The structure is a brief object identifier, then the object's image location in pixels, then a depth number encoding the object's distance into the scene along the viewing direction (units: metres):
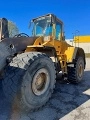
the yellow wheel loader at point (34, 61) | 1.85
